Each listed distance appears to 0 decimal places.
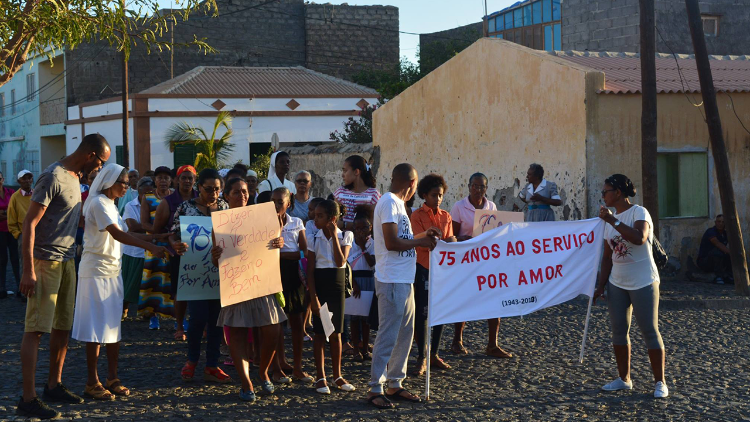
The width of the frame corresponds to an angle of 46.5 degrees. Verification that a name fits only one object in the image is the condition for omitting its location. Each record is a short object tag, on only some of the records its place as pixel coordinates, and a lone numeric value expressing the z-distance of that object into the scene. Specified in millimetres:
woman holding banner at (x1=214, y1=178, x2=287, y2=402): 6500
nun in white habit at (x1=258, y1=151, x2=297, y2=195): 10164
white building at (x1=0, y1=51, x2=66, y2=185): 41125
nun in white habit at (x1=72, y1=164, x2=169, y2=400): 6340
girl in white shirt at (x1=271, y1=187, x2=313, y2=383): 7094
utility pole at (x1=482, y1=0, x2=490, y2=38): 30962
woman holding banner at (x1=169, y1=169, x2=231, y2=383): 7121
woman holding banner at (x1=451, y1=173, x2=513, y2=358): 8453
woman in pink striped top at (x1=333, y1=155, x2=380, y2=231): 8359
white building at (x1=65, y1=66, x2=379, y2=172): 32250
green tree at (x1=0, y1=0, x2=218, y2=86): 8820
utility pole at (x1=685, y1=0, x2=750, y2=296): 11992
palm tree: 29048
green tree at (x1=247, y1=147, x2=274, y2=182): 25769
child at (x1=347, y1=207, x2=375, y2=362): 7816
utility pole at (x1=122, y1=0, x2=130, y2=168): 26555
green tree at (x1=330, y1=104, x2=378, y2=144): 27031
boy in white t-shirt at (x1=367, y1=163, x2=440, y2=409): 6312
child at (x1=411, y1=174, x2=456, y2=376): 7344
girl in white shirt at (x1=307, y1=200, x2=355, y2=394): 6879
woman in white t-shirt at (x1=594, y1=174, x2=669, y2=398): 6566
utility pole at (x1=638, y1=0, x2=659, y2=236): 12219
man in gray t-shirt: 5953
